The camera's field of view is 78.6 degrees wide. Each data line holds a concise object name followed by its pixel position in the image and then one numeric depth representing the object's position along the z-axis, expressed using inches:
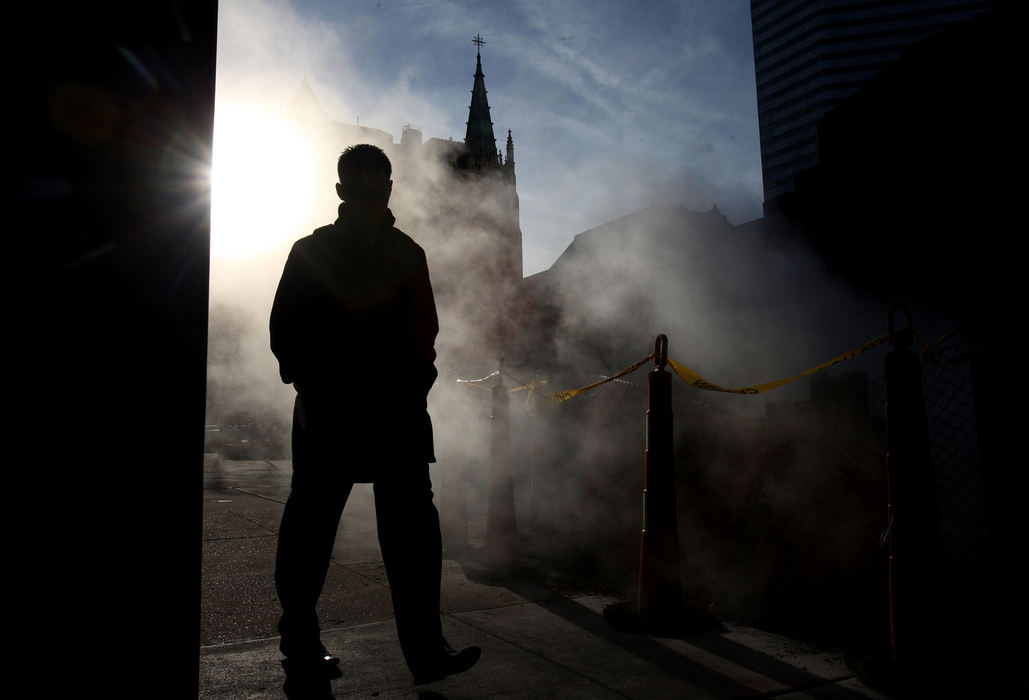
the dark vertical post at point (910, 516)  80.0
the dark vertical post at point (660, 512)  102.7
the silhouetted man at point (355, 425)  65.8
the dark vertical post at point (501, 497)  144.1
